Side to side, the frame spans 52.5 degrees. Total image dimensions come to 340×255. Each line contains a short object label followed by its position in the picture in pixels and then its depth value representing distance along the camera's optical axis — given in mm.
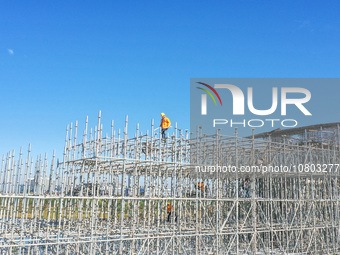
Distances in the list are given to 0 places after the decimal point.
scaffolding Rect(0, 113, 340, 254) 12477
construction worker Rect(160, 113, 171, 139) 16686
